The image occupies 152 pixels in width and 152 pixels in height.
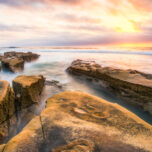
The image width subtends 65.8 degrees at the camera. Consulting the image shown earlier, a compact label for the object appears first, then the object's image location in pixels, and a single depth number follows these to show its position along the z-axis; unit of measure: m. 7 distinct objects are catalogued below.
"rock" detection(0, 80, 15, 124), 3.03
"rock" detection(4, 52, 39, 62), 18.58
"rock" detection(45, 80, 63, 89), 7.20
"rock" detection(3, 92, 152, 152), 1.82
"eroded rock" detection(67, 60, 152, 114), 4.52
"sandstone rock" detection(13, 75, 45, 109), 3.98
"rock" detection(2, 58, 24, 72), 10.57
